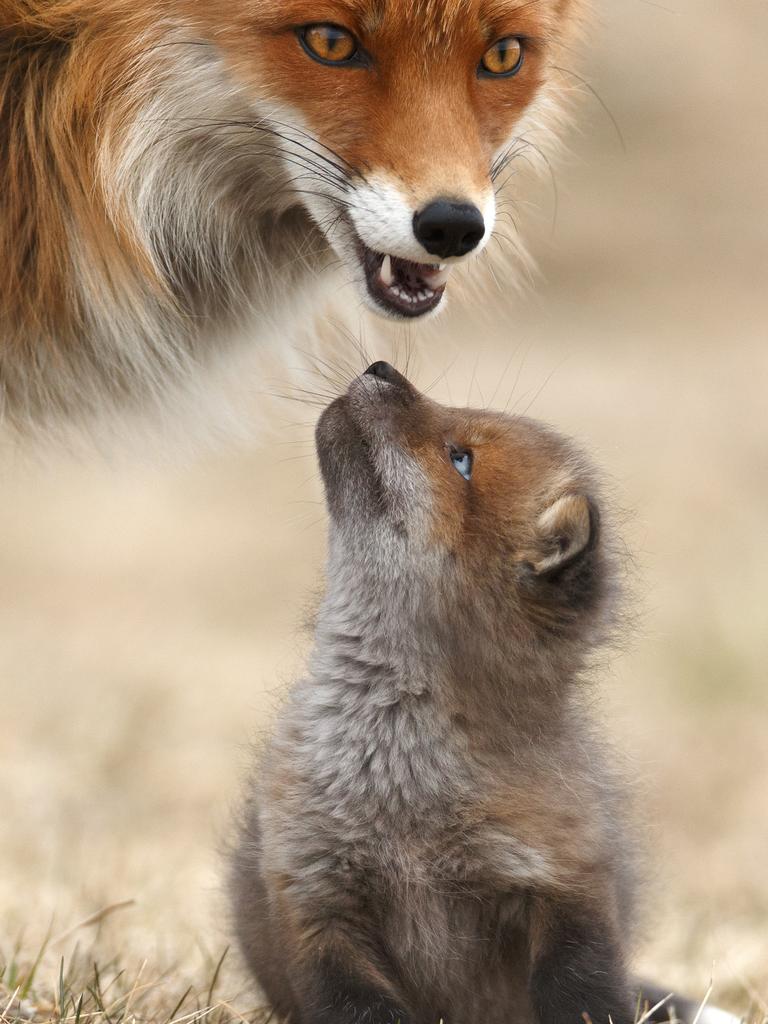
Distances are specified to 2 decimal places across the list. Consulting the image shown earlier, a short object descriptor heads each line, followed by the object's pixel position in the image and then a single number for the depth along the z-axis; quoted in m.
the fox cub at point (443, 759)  7.32
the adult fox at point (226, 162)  8.51
